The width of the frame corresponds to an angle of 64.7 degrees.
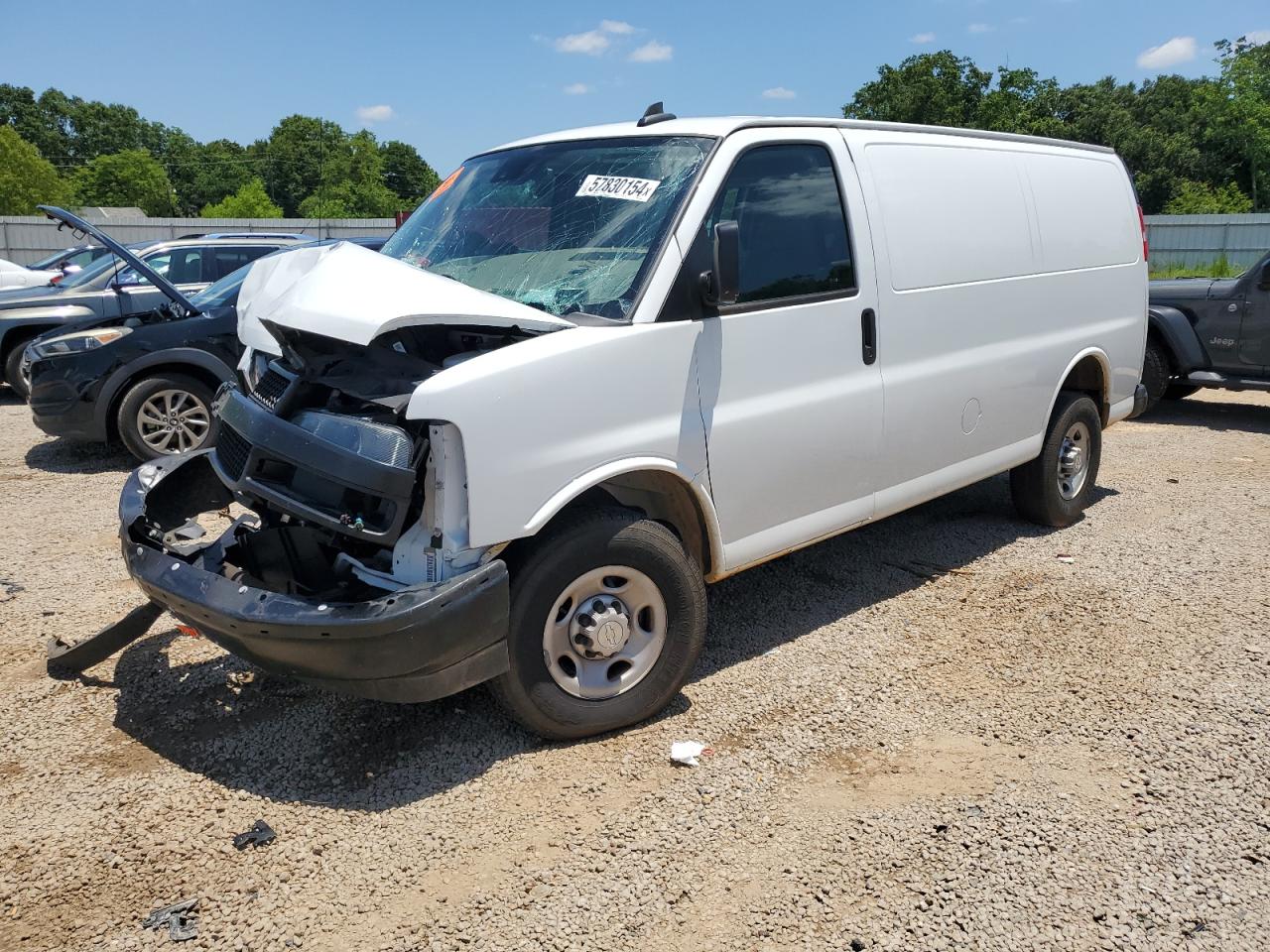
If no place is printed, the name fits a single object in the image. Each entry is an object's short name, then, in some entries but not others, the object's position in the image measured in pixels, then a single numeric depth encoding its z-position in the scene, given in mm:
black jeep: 9664
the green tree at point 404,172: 117000
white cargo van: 3189
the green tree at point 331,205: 66938
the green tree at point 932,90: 51469
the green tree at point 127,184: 82938
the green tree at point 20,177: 62562
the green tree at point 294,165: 108250
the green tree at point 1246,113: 55000
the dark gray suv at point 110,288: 10578
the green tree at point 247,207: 72131
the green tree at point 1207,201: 49375
